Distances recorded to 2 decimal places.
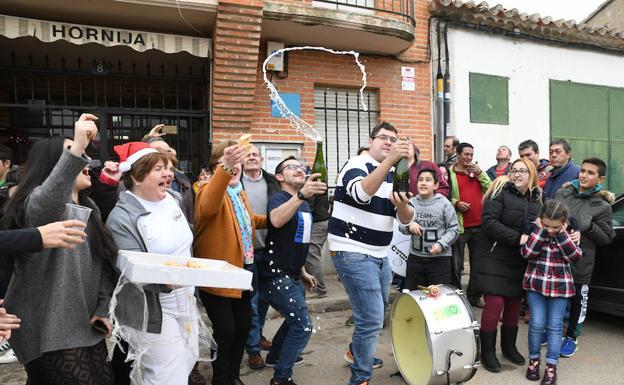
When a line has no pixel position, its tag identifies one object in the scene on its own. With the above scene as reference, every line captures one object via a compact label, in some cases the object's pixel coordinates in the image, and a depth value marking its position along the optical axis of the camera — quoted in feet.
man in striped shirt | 10.49
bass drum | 10.39
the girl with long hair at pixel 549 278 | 12.43
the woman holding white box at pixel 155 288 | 7.89
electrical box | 22.57
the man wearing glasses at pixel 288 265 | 11.30
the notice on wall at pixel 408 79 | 25.59
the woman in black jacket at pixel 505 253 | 13.21
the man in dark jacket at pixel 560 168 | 17.87
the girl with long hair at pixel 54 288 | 6.91
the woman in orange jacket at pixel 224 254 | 9.93
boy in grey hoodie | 14.14
